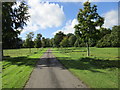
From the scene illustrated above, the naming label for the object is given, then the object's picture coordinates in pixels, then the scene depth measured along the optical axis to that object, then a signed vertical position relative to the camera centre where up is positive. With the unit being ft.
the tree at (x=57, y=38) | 164.47 +12.06
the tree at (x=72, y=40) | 197.01 +9.83
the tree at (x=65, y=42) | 123.29 +3.22
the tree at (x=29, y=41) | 89.61 +3.73
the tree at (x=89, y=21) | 57.93 +15.51
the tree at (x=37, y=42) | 117.16 +3.41
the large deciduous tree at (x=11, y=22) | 48.46 +14.13
